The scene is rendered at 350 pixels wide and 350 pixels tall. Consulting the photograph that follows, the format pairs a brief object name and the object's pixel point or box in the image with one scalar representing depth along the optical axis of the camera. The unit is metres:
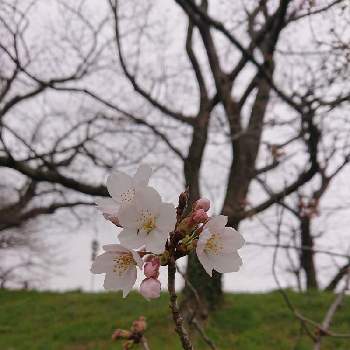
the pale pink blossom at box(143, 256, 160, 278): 0.36
